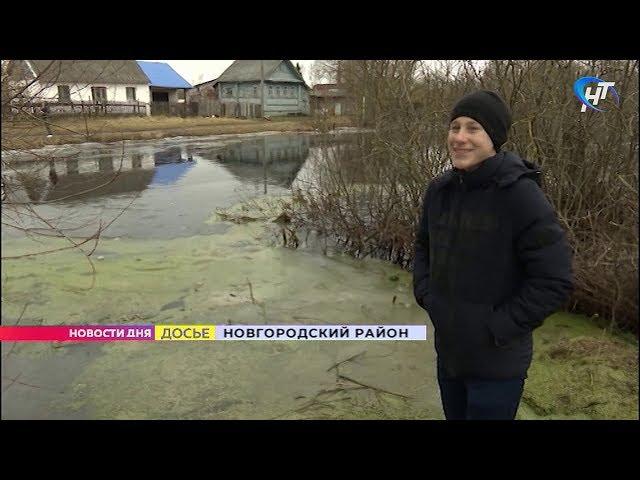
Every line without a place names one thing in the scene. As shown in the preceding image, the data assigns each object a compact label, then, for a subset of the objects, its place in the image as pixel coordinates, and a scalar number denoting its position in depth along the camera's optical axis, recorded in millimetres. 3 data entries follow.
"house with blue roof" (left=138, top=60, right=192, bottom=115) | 33781
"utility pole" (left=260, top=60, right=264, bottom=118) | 31906
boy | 1793
